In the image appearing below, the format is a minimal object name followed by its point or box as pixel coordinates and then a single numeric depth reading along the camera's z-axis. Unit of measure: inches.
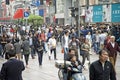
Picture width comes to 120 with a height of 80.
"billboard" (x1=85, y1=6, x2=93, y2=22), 1663.8
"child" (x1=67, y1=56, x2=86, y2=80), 443.5
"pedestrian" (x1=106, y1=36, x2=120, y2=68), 708.0
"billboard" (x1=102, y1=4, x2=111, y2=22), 1539.6
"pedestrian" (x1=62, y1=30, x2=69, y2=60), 951.0
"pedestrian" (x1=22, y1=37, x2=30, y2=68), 880.3
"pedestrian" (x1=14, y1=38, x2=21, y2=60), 876.0
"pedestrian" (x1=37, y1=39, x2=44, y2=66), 895.7
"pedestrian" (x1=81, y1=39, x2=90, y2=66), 812.6
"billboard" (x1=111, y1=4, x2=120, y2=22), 1454.2
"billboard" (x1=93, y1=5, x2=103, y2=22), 1641.2
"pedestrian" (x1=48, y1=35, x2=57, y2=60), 988.6
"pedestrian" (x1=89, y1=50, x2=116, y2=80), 370.6
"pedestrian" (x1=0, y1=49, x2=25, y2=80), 404.2
